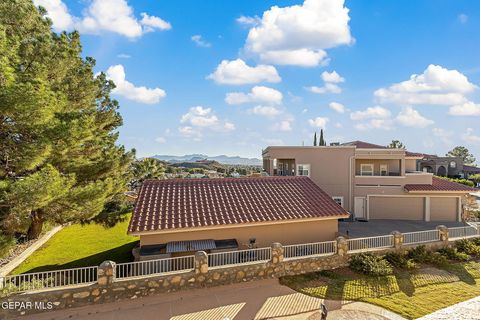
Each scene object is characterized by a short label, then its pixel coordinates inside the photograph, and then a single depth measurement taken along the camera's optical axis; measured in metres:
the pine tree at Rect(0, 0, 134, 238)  11.19
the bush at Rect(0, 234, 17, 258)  10.66
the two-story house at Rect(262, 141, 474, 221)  24.38
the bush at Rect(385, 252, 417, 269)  14.56
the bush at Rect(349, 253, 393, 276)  13.71
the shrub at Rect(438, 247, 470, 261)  15.92
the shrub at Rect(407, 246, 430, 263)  15.39
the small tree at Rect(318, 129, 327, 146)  50.38
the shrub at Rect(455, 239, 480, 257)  16.61
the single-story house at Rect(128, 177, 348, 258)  14.09
